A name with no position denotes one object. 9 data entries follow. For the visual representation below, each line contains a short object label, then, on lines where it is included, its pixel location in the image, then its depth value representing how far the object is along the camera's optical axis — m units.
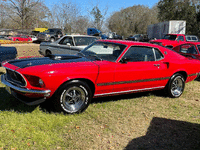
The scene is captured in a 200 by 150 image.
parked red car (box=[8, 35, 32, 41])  25.72
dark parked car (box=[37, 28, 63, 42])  22.55
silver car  8.12
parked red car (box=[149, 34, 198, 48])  14.82
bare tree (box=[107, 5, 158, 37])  48.06
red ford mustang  3.52
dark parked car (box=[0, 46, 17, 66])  6.36
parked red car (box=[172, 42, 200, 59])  7.88
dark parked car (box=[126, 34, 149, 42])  33.33
